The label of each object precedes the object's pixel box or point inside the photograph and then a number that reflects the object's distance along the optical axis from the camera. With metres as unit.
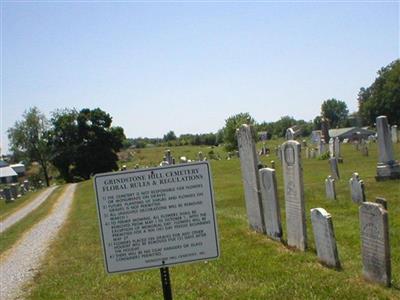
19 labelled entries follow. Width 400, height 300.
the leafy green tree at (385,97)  85.50
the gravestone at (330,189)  17.19
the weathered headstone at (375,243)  7.14
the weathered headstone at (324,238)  8.16
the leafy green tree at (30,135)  77.75
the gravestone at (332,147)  34.53
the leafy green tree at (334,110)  151.00
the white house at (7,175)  92.19
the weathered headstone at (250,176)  11.90
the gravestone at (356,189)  15.38
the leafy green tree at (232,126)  62.04
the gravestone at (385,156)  20.05
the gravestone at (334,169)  22.78
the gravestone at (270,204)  10.97
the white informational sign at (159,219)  5.09
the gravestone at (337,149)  34.25
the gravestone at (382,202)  7.91
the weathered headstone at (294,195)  9.92
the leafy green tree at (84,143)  70.12
